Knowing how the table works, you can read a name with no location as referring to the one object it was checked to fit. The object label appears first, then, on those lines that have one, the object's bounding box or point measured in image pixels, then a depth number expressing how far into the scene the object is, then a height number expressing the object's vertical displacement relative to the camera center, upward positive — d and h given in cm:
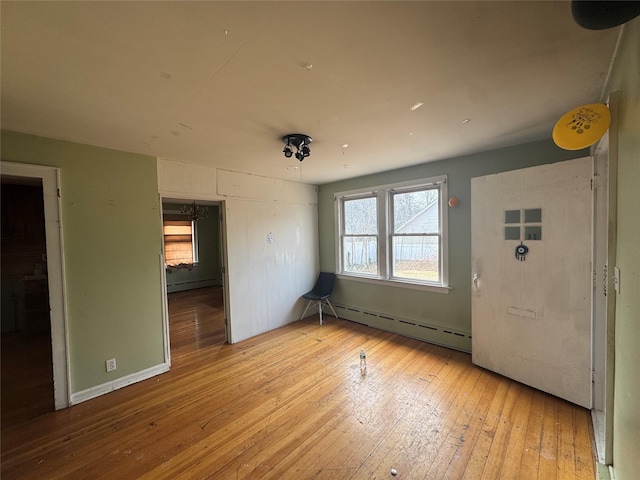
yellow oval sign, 136 +56
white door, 212 -45
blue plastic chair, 444 -105
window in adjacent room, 679 -16
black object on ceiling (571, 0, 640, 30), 76 +65
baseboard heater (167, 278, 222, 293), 687 -137
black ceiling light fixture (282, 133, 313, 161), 232 +85
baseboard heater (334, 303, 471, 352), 322 -138
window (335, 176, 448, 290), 344 -4
